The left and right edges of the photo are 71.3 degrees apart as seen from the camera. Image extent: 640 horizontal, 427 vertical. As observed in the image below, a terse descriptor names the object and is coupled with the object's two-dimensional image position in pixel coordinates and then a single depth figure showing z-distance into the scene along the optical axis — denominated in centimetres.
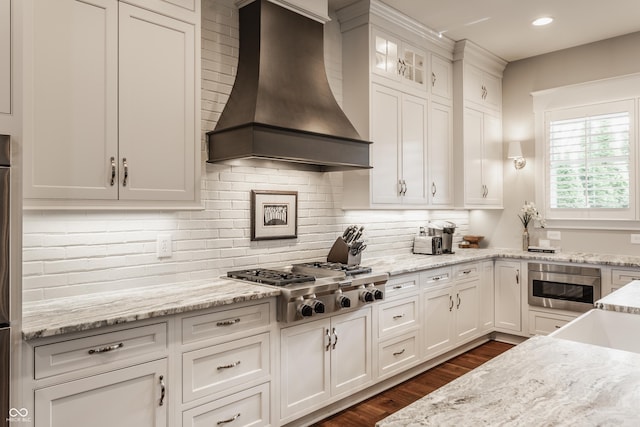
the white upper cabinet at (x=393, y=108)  366
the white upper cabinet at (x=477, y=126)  453
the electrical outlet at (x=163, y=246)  270
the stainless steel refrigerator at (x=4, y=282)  156
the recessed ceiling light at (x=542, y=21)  393
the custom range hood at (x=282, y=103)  265
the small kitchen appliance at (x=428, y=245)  439
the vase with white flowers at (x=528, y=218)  480
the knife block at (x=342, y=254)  333
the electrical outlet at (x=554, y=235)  474
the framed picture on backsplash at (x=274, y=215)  317
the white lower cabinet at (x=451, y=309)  374
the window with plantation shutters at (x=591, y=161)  434
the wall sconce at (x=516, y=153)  487
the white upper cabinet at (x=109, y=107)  198
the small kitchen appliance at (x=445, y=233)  453
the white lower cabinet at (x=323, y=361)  264
